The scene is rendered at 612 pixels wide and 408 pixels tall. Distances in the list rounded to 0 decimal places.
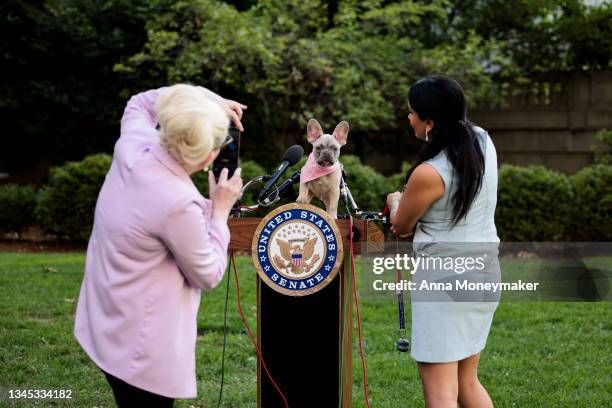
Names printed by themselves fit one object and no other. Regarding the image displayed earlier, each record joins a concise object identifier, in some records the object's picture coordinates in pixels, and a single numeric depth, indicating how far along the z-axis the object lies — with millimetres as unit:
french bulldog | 4023
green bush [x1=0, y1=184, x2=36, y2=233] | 12625
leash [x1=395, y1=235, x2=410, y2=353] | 3660
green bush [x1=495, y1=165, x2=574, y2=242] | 11609
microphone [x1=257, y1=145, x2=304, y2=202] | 3910
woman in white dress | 3375
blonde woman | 2652
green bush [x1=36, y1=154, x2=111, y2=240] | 12008
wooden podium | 4078
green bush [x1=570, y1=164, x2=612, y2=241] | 11609
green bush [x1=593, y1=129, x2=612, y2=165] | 12805
